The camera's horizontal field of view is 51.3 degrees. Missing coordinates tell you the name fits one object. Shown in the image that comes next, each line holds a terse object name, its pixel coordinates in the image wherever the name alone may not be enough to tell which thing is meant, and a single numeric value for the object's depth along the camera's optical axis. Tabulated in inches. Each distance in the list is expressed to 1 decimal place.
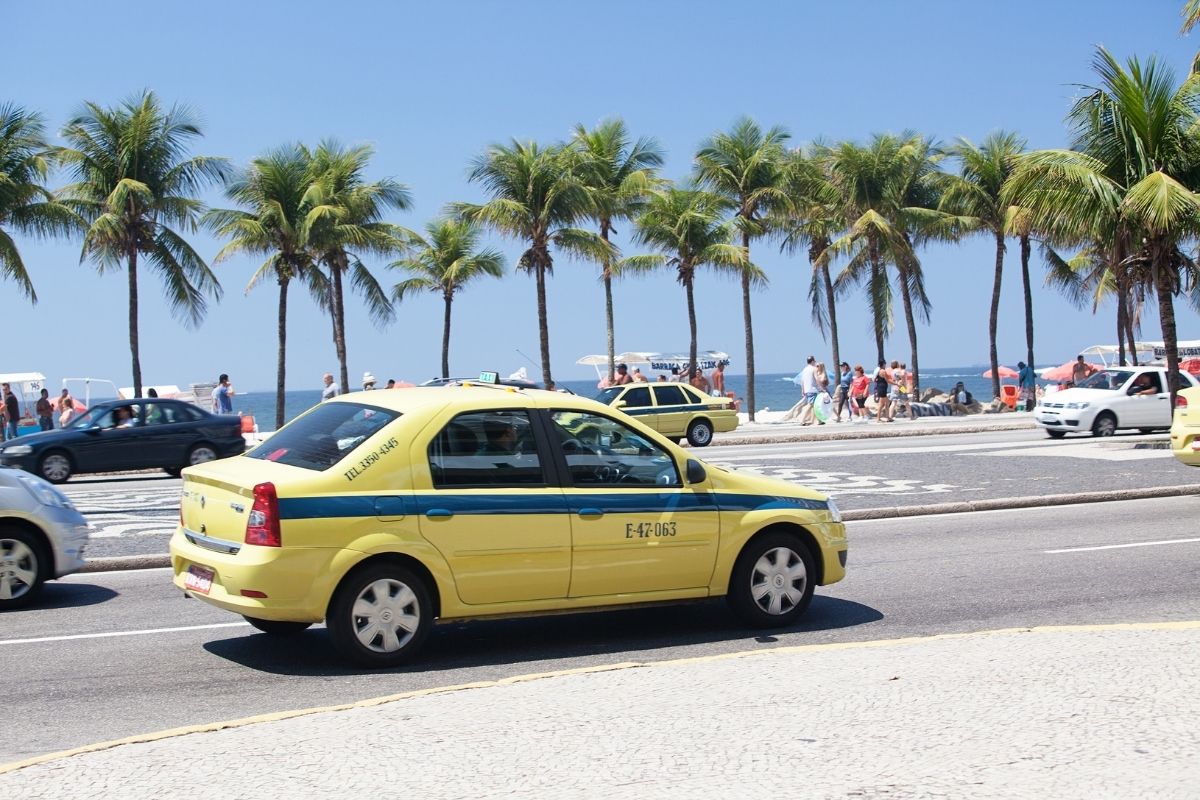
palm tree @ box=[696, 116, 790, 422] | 1840.6
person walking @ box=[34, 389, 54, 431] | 1279.5
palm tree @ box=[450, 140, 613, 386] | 1624.0
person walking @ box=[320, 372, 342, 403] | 1189.8
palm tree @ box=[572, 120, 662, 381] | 1731.1
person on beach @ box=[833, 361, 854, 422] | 1547.7
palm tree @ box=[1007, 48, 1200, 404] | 826.8
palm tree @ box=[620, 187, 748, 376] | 1796.3
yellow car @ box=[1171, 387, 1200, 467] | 586.6
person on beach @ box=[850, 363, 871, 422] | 1587.1
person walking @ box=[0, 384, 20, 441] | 1277.1
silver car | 373.7
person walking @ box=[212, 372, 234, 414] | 1242.0
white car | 1073.5
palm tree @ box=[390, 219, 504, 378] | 1935.3
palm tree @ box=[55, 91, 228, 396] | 1385.3
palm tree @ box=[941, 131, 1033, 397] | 1950.1
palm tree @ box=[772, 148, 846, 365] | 1957.4
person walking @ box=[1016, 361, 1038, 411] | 1815.9
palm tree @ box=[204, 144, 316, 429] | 1562.5
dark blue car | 812.0
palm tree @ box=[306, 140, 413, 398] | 1581.0
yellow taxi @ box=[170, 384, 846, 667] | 278.7
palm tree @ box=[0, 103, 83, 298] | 1117.7
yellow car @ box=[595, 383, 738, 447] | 1143.6
